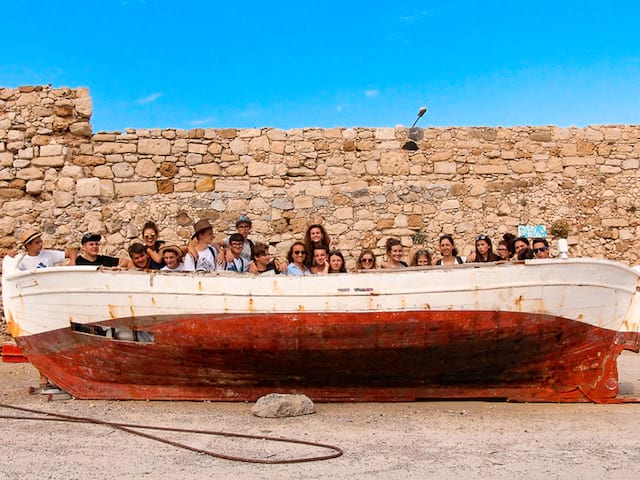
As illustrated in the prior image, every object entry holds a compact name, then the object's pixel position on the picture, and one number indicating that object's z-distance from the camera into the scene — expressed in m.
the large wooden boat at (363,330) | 5.99
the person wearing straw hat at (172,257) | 6.69
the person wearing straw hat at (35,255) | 7.03
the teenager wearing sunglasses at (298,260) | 6.64
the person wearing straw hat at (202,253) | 6.76
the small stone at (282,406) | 5.68
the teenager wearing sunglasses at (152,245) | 7.07
